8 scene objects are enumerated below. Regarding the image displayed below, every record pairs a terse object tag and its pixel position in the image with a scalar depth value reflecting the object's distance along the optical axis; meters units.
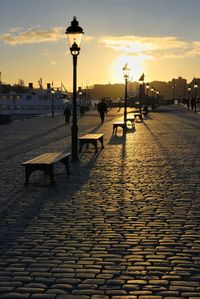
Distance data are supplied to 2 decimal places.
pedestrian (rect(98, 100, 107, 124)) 40.13
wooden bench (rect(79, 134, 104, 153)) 17.70
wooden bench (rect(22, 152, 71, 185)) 10.75
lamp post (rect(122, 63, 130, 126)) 36.89
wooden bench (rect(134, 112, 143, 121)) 45.61
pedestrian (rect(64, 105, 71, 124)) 44.38
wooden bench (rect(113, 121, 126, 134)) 27.36
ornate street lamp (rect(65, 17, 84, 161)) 15.49
